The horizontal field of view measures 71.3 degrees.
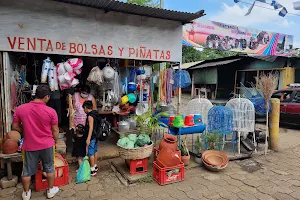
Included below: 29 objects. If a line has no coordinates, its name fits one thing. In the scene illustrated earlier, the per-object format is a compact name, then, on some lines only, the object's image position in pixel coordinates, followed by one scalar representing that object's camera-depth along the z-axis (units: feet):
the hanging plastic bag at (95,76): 15.69
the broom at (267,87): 16.58
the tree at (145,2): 36.99
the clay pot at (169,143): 13.47
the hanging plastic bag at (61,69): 14.14
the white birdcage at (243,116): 16.52
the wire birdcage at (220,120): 15.89
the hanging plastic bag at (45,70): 13.69
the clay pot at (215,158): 14.30
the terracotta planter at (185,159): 14.53
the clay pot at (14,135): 11.90
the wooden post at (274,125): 17.76
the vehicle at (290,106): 25.71
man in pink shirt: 9.76
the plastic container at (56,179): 11.36
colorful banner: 34.65
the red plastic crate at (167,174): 12.02
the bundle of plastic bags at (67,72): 14.07
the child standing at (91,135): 12.62
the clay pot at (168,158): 12.23
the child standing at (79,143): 13.61
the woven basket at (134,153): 12.50
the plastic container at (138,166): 13.04
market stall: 12.80
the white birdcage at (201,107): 18.22
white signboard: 12.59
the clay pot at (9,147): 11.61
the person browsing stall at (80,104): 15.37
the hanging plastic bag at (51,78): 13.79
